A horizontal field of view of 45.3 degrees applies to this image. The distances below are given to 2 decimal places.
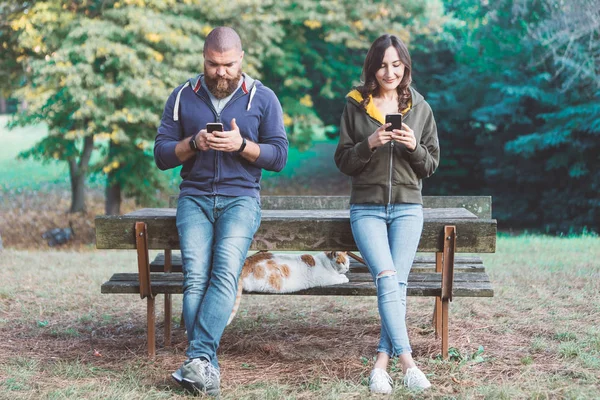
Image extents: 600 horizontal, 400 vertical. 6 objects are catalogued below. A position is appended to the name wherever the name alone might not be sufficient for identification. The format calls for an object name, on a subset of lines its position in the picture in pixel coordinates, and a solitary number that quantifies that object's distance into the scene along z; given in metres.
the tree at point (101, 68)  13.05
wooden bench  4.07
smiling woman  3.95
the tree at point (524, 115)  15.97
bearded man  3.90
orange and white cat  4.29
